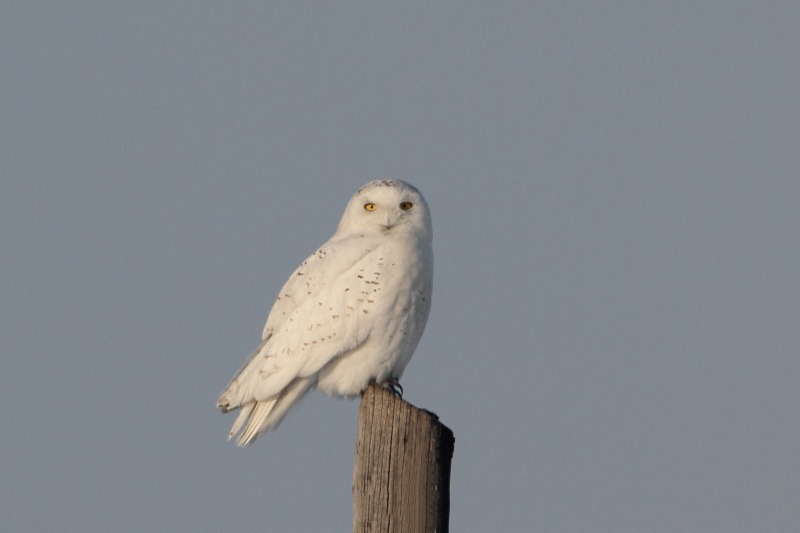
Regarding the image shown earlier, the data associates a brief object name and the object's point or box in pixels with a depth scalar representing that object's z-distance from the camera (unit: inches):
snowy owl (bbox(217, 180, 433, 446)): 515.8
